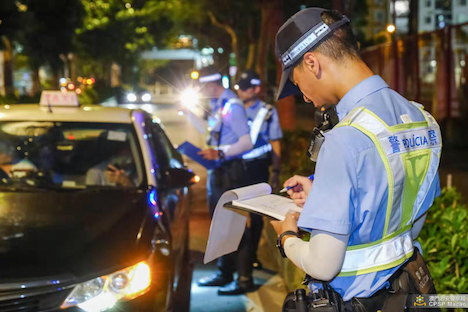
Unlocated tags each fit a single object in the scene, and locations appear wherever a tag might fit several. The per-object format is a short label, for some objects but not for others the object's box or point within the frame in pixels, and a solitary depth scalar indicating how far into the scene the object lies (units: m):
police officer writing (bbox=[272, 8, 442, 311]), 1.77
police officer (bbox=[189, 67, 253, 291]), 4.98
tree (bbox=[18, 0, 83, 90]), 25.25
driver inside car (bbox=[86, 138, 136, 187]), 4.42
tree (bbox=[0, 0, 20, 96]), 18.77
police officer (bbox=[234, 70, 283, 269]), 5.28
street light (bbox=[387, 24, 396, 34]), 19.19
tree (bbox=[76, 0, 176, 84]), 41.53
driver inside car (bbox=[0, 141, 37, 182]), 4.44
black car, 3.08
